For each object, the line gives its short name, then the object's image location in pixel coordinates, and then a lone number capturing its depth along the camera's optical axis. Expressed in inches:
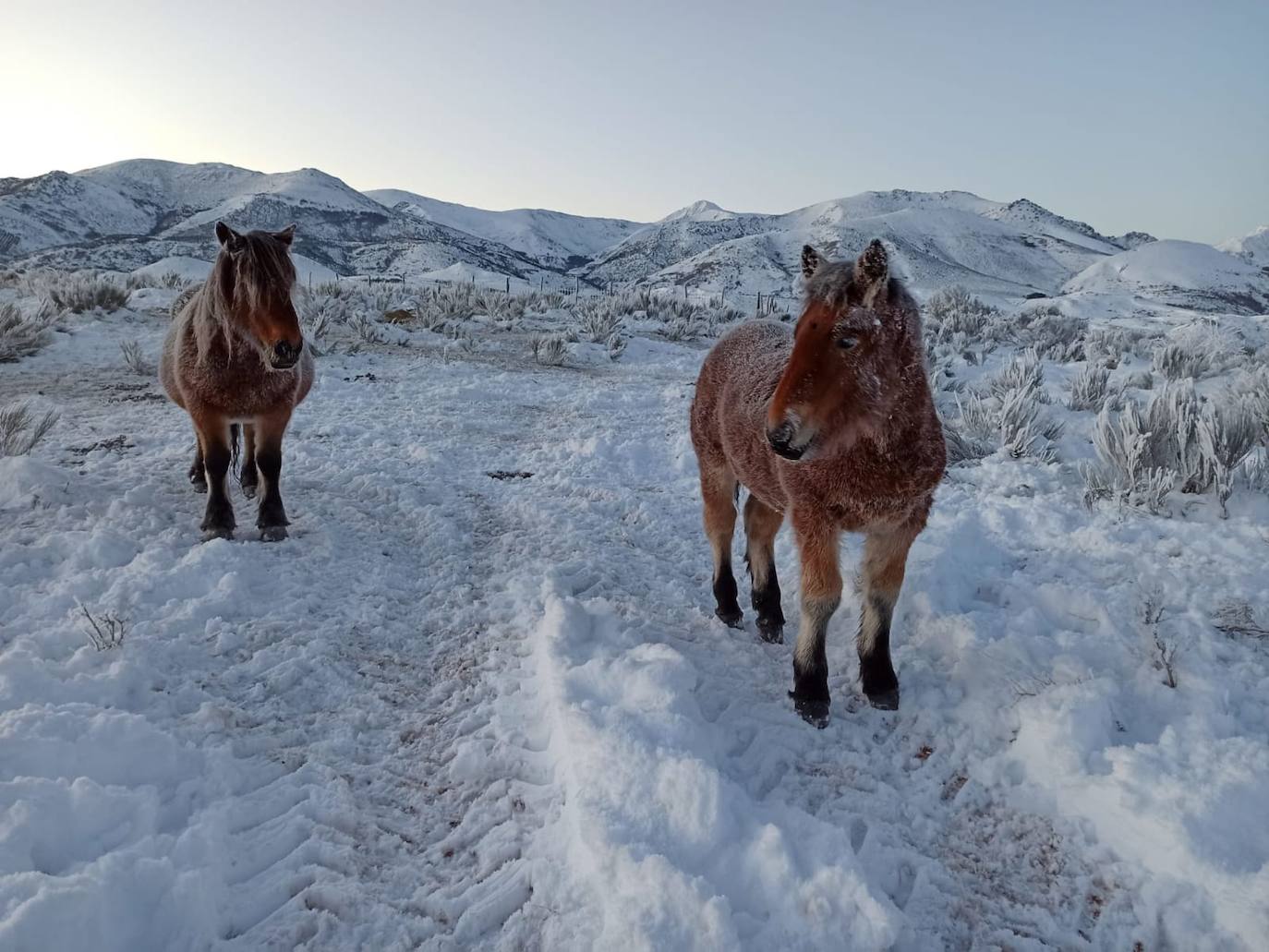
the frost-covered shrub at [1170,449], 166.9
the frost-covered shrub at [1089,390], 285.1
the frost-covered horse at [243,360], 144.0
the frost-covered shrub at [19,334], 336.5
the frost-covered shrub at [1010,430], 227.8
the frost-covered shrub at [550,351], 478.6
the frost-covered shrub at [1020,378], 302.2
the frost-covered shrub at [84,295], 439.2
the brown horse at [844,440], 91.7
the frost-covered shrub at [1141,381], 323.6
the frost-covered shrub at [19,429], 191.0
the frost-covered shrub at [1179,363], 345.1
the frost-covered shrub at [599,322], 579.2
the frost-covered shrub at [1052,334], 501.4
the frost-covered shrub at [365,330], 476.1
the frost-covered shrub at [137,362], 343.0
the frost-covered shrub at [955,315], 615.4
